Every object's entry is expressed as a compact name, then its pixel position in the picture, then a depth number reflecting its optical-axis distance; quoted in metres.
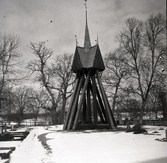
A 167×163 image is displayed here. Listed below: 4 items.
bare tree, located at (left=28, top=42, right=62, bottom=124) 30.00
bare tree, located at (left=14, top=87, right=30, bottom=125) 39.89
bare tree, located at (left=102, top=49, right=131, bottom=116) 27.53
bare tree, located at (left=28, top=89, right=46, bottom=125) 31.05
